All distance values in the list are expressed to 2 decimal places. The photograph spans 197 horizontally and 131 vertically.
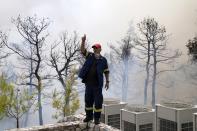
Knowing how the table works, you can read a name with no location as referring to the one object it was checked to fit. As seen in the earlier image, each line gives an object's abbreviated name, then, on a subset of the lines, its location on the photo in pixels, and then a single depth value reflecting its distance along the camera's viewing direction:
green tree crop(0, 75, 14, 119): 31.23
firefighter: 8.38
